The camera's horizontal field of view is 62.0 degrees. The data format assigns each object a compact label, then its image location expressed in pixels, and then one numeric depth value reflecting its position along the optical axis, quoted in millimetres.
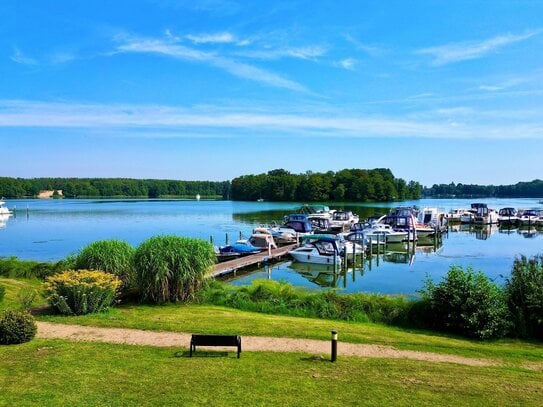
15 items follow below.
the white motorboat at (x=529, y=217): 74625
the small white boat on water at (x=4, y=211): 85512
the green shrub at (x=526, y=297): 13727
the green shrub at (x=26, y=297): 13960
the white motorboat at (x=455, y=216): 81250
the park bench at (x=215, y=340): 9750
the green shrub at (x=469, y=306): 13359
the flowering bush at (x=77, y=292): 13469
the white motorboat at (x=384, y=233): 47844
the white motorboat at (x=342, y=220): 60788
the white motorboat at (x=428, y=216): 63156
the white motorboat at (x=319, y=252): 35156
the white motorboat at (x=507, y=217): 75562
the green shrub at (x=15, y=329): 10523
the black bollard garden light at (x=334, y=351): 9812
